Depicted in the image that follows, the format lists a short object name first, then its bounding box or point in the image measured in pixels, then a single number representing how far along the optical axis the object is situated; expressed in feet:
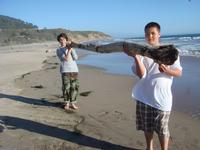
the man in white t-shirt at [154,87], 8.20
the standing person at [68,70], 14.62
